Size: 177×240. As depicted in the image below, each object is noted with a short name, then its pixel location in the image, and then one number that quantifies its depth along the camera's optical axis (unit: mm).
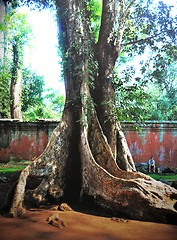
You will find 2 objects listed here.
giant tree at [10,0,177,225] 4906
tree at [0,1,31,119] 19156
